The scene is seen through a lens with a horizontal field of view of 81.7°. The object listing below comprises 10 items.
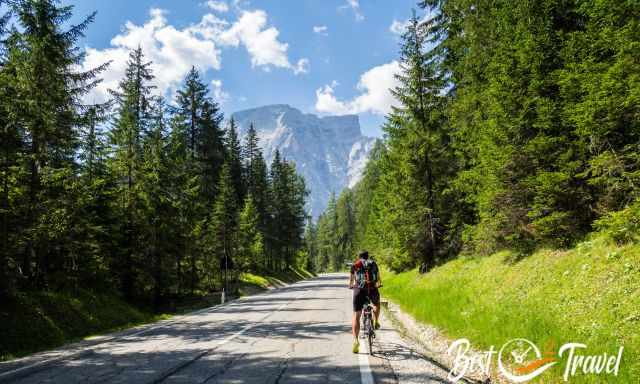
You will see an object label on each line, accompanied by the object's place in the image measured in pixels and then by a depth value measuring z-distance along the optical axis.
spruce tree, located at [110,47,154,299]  21.98
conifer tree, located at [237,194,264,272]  37.47
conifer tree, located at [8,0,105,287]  13.44
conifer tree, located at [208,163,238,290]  33.57
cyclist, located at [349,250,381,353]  8.45
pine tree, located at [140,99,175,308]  22.16
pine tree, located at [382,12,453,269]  21.22
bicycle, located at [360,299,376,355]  7.86
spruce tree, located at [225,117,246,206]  53.28
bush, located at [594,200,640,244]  7.84
